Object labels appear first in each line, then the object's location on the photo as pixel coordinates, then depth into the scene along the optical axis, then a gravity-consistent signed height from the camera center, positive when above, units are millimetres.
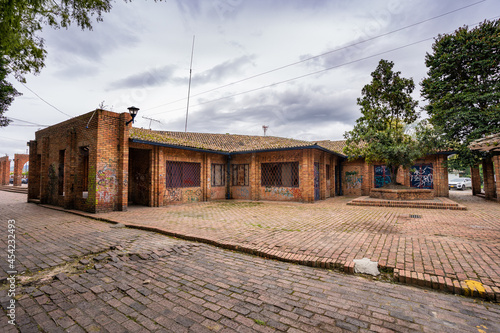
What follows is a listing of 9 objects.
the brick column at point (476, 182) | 17306 -613
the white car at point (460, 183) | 24766 -982
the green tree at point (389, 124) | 12852 +3161
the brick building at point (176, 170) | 9586 +382
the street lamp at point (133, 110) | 9175 +2691
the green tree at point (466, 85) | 13461 +5541
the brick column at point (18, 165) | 27766 +1749
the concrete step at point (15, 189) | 20977 -985
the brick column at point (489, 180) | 14100 -394
